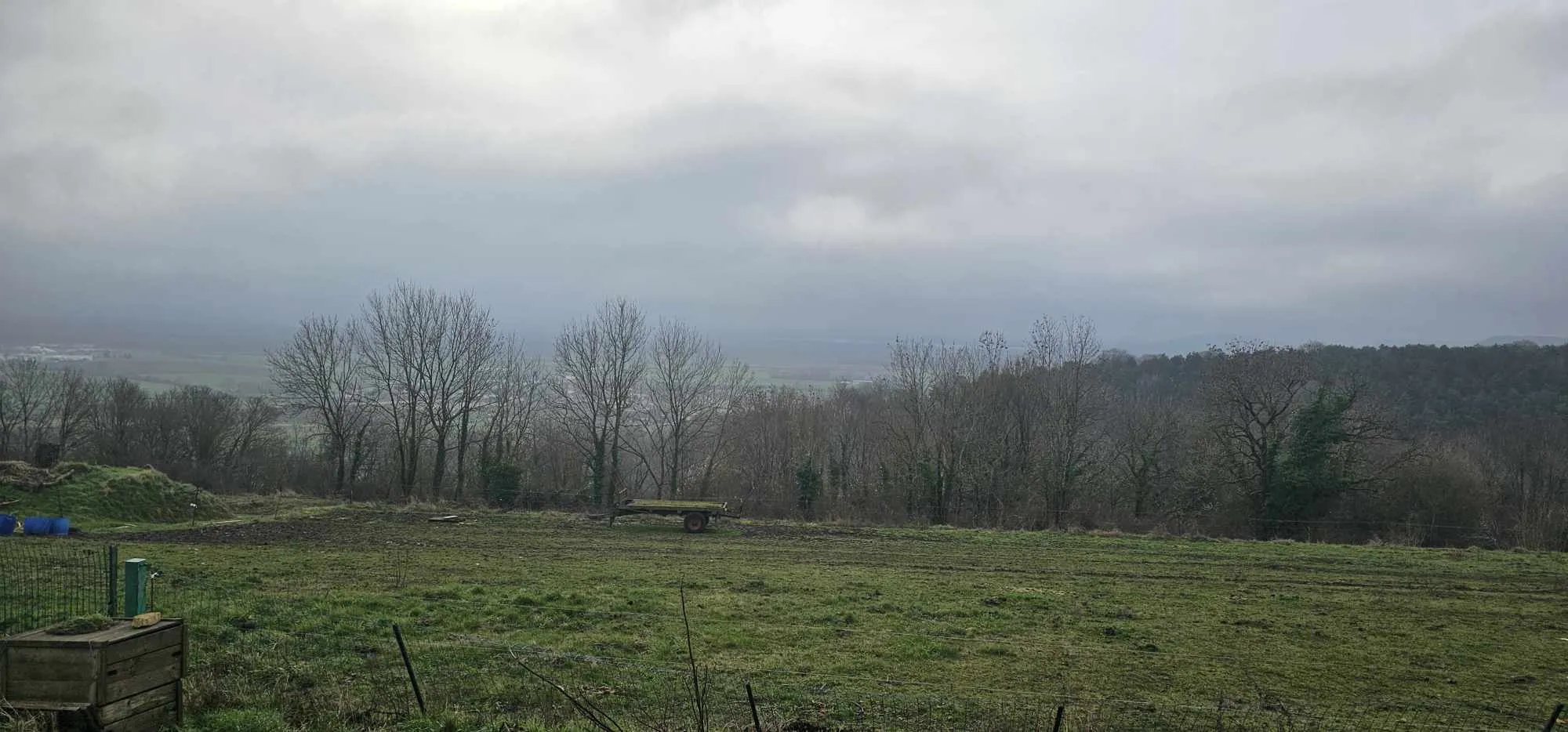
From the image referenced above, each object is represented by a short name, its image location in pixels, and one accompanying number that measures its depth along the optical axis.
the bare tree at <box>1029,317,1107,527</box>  39.66
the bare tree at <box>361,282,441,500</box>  42.59
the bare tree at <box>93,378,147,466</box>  47.81
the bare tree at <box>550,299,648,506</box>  40.66
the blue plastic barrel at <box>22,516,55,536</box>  21.31
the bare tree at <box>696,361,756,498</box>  42.94
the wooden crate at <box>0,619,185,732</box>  6.37
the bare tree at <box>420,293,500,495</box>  42.97
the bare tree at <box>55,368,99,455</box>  52.59
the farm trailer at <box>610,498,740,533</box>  27.28
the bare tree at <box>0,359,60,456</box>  53.38
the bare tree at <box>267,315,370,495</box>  45.50
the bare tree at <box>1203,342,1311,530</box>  37.12
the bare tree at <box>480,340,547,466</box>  47.00
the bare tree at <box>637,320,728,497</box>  43.31
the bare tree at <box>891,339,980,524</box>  39.50
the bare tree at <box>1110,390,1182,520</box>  39.62
